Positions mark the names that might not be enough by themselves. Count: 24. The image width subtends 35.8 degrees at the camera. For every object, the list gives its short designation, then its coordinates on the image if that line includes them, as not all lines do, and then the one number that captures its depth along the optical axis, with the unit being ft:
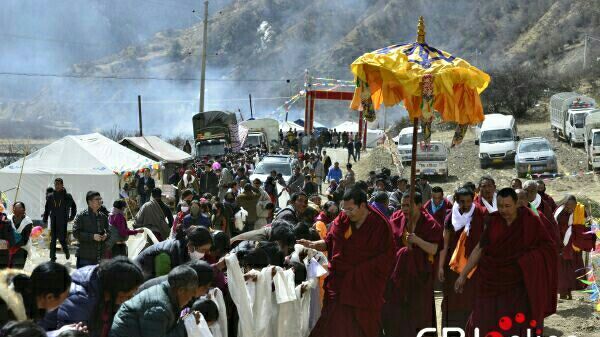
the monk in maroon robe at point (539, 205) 35.58
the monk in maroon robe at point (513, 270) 25.23
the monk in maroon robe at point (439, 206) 35.45
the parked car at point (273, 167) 85.87
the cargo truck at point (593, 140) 96.32
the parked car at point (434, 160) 104.06
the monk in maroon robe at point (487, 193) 31.42
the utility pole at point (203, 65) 141.08
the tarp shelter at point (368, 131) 191.72
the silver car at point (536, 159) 98.53
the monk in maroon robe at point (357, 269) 26.81
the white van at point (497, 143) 109.40
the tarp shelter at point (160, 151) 100.12
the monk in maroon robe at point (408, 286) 30.55
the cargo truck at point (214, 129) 135.44
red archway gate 142.82
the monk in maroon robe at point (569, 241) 39.17
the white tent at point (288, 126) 207.86
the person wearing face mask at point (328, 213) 37.06
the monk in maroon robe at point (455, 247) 30.37
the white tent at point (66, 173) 68.03
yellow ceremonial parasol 28.37
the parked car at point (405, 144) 114.11
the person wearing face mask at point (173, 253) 23.97
